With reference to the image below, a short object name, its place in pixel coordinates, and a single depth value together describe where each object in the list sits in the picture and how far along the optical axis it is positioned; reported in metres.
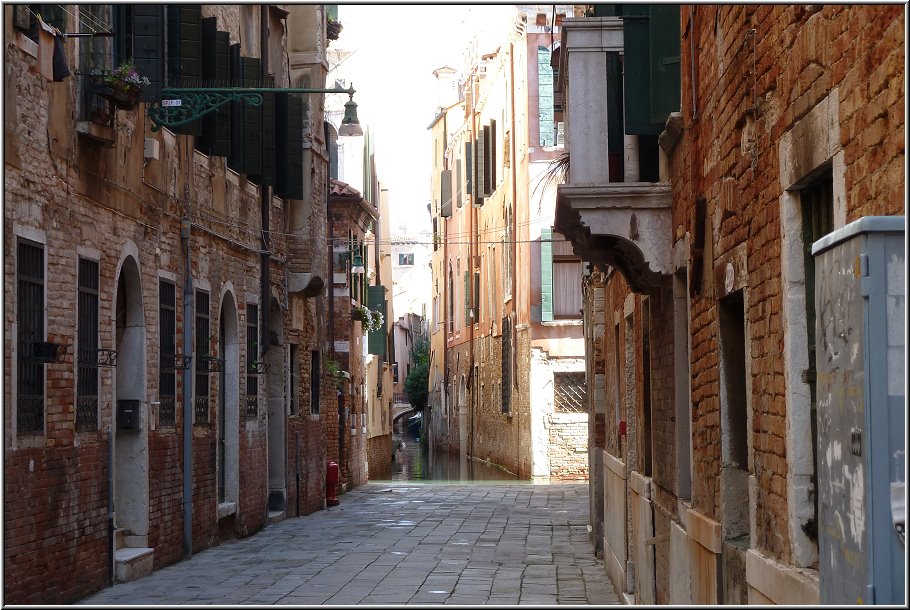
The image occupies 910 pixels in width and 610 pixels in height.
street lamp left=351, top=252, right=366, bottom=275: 28.66
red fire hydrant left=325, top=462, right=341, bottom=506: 23.06
